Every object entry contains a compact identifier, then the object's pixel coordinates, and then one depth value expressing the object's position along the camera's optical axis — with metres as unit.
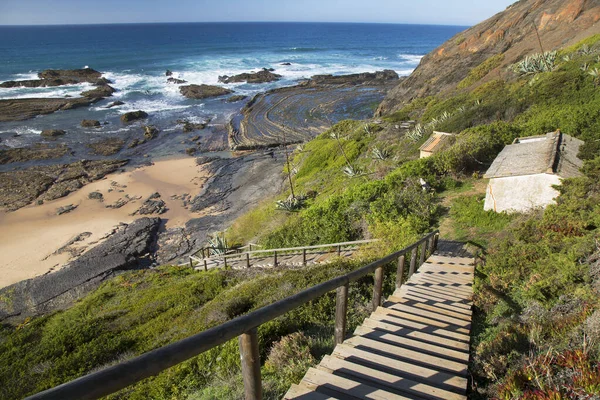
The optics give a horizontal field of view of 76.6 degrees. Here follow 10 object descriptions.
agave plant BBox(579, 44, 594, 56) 21.41
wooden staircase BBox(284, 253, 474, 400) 3.17
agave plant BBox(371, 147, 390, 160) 21.28
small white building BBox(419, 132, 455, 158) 17.02
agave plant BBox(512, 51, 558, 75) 22.61
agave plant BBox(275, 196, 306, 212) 19.05
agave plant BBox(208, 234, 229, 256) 16.89
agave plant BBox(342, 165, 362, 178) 19.86
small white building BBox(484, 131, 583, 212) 10.70
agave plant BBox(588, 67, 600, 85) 17.48
